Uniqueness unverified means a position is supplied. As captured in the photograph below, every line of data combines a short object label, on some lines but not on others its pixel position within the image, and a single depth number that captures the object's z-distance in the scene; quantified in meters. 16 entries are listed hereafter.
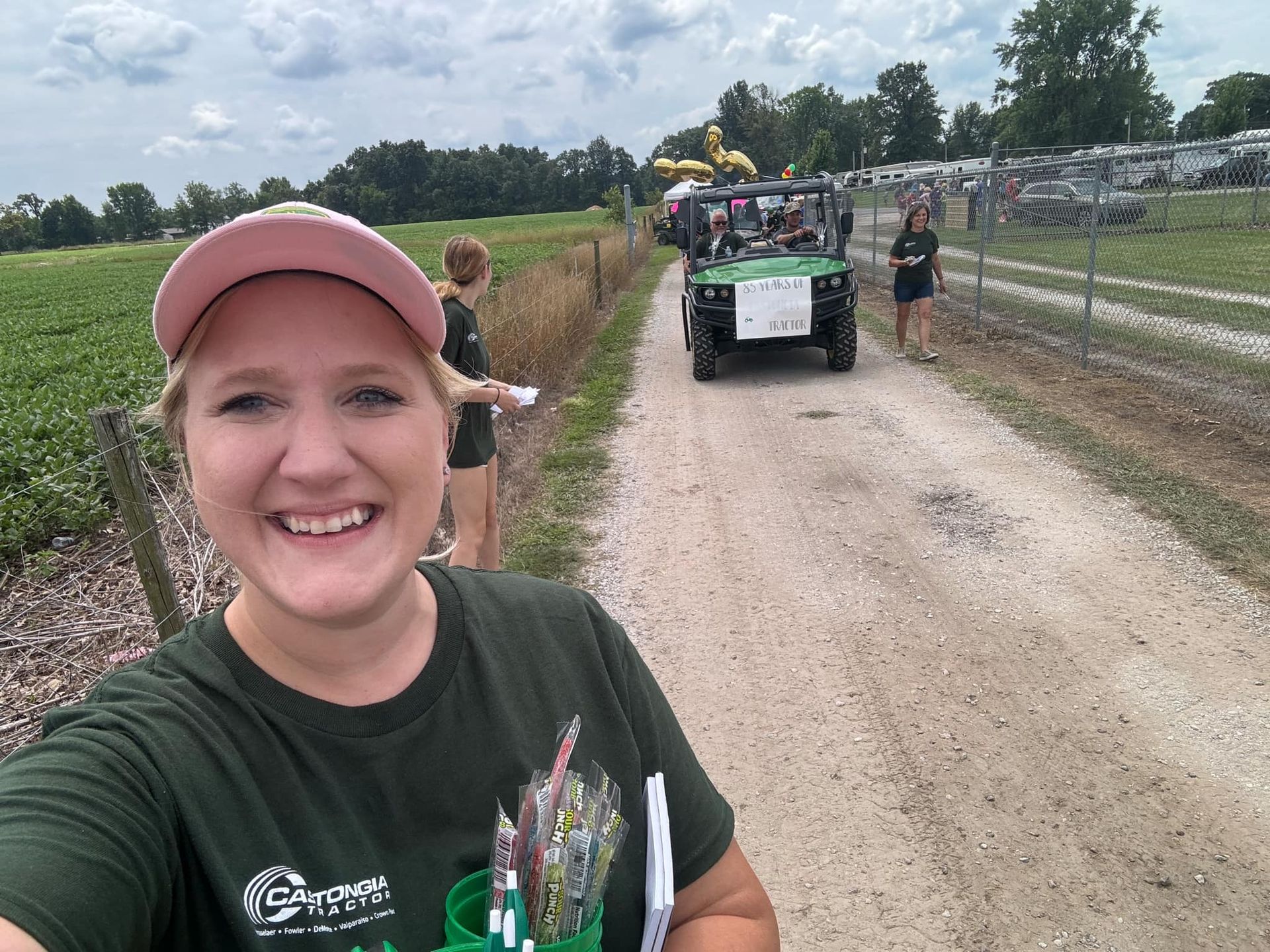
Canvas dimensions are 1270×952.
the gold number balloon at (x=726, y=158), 16.70
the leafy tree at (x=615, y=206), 40.78
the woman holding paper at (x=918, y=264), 9.33
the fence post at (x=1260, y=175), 7.07
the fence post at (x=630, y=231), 26.64
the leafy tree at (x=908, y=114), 86.00
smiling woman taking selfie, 0.92
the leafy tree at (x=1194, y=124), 58.06
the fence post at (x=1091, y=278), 7.81
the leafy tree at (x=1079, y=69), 62.12
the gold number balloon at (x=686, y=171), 18.05
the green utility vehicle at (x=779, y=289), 9.08
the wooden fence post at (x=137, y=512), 2.78
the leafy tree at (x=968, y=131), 85.06
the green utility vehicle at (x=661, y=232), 26.55
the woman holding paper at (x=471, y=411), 4.17
